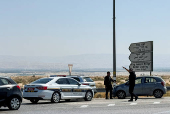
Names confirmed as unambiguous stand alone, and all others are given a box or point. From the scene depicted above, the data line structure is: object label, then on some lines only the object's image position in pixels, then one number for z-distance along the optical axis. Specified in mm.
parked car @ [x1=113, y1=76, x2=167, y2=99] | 26594
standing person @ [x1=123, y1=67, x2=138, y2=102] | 23297
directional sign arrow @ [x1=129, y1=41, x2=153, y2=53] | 32031
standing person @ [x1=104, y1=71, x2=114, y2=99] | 26344
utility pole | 28741
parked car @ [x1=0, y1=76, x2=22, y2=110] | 17156
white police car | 21484
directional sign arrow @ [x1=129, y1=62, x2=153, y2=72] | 32188
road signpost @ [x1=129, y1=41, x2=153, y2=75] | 32125
